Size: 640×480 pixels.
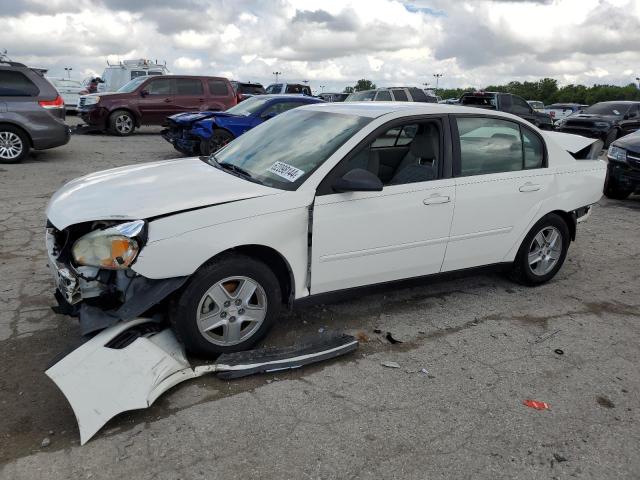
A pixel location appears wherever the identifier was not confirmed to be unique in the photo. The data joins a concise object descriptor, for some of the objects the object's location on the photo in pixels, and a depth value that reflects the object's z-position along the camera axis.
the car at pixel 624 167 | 8.62
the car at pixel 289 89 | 23.50
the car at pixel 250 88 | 24.26
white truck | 21.70
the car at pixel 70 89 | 22.17
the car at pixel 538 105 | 23.44
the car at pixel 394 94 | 16.86
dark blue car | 10.39
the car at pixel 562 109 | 28.22
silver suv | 9.77
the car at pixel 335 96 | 26.67
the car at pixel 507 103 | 17.41
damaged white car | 3.20
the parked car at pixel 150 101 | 15.15
